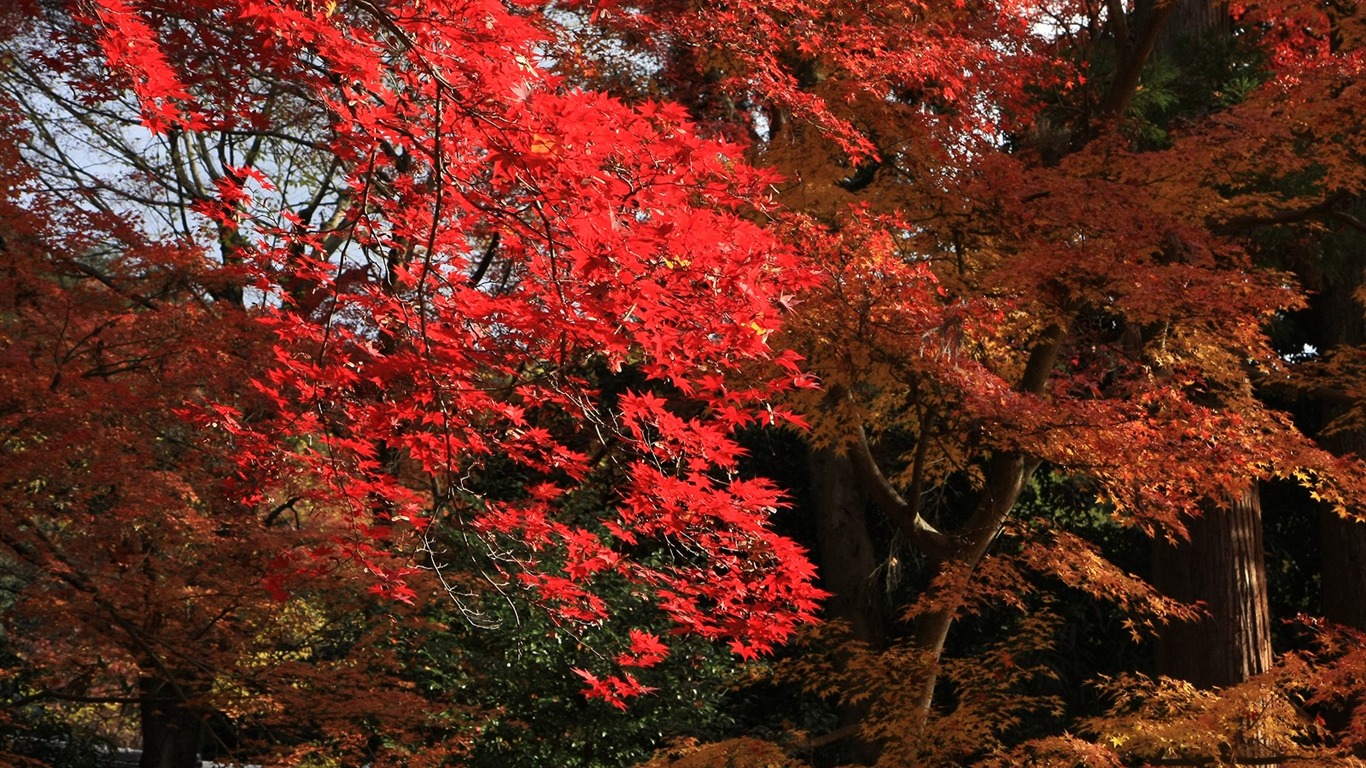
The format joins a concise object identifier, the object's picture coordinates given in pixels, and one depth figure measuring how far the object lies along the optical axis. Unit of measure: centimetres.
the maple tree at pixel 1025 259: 647
